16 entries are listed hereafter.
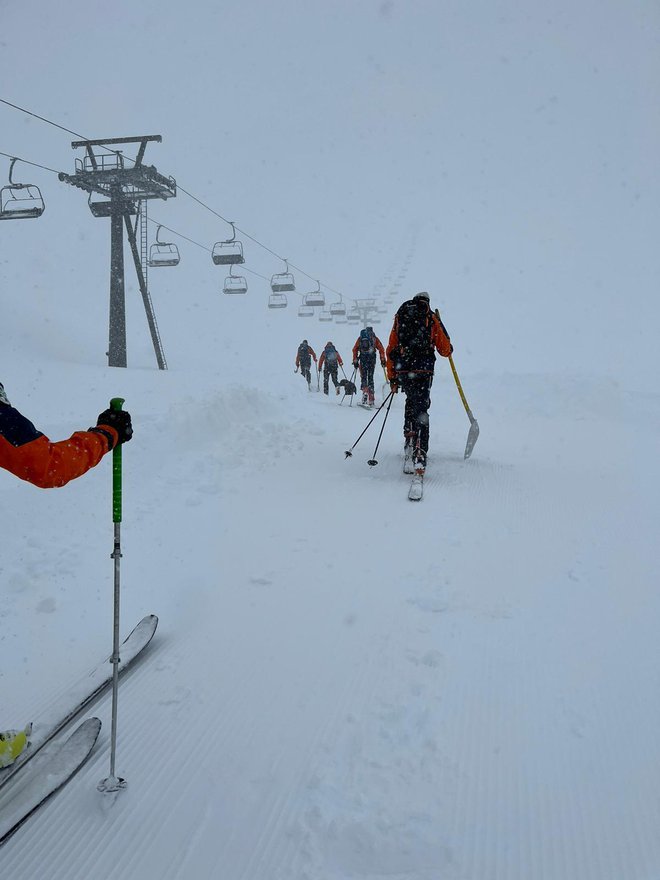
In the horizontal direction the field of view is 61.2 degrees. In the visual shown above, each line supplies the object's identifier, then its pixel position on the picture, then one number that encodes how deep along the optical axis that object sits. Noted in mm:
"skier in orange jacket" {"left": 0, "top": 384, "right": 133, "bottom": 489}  2339
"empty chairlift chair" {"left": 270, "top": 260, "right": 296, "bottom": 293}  22045
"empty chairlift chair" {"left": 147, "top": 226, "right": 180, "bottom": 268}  17312
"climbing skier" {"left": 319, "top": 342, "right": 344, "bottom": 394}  17578
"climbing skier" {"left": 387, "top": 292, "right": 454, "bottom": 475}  7328
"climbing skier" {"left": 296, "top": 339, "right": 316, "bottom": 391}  20680
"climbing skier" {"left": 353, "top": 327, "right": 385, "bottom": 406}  14383
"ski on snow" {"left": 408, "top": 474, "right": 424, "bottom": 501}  6621
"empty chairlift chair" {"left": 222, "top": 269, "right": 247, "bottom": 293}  19672
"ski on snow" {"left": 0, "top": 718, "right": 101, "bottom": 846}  2406
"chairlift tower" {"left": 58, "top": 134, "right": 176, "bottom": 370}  17484
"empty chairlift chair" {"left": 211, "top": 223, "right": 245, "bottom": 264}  17855
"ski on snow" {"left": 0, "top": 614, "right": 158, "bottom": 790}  2836
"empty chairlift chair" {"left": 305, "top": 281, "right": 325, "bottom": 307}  26734
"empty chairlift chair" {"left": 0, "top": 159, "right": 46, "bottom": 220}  13125
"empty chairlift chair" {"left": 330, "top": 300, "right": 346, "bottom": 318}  31025
